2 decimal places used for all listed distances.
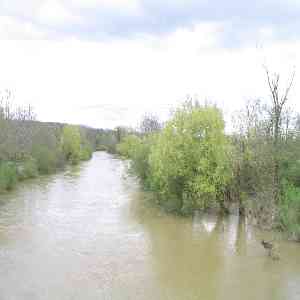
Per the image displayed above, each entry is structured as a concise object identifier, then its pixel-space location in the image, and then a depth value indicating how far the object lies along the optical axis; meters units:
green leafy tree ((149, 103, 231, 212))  17.06
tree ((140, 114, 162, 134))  53.77
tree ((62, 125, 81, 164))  48.16
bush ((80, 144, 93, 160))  53.27
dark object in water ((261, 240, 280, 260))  11.93
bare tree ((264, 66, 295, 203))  16.00
